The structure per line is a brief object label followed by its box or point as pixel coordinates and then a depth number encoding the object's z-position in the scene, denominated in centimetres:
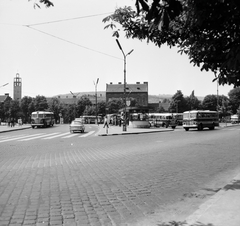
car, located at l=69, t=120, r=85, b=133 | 2902
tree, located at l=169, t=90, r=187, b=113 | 9978
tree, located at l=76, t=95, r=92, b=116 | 10381
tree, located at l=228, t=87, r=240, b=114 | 10376
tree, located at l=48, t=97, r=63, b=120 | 9473
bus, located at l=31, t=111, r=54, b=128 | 4228
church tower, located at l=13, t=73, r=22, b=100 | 15925
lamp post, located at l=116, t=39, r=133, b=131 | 2956
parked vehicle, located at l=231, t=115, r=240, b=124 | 7236
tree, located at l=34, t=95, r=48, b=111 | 10181
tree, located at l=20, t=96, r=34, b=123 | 10228
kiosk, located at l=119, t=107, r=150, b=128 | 3894
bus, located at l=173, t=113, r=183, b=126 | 5883
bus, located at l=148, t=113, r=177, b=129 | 4383
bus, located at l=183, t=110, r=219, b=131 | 3294
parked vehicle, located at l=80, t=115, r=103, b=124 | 8238
